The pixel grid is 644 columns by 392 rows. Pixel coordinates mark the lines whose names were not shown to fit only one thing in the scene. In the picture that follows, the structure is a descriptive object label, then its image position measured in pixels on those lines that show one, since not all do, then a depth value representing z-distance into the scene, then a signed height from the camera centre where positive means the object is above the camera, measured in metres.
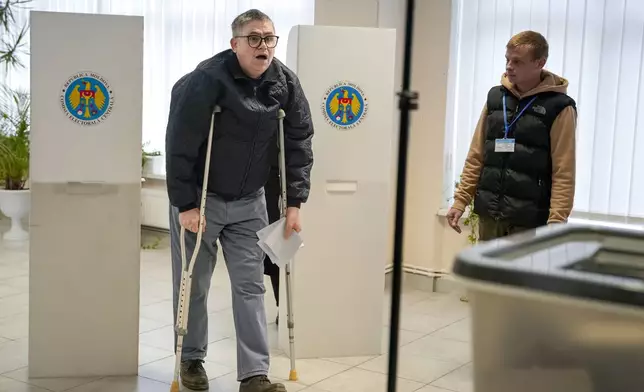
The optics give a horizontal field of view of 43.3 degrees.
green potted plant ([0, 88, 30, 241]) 6.33 -0.45
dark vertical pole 0.99 -0.07
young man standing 3.07 -0.03
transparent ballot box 1.04 -0.24
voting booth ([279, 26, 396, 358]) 3.56 -0.26
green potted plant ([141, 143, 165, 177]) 6.54 -0.33
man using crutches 2.95 -0.16
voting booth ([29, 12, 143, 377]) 3.13 -0.28
